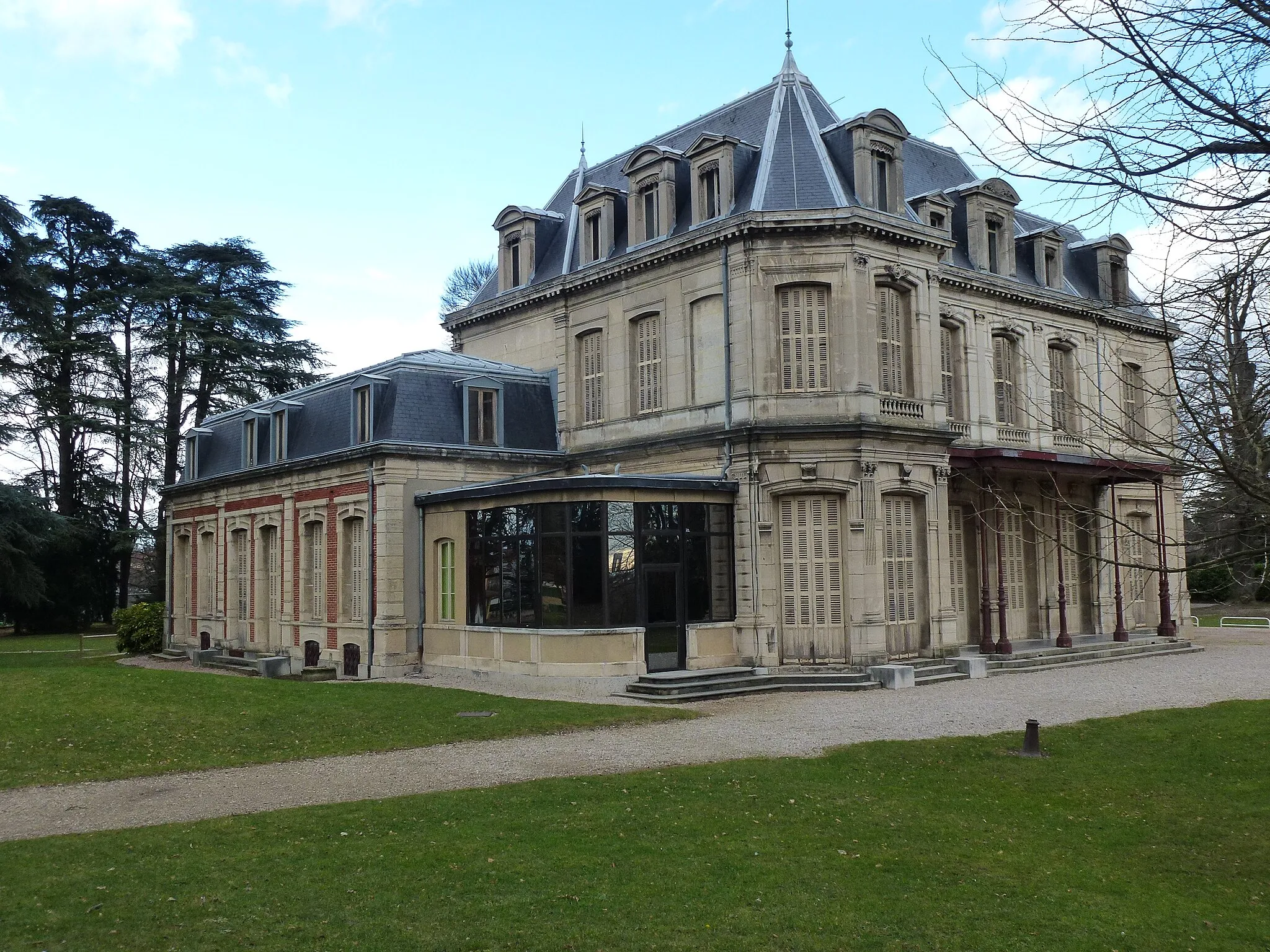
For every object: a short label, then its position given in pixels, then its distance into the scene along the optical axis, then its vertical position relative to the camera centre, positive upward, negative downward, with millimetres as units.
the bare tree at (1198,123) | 5148 +2171
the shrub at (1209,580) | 37656 -563
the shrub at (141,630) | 34031 -1569
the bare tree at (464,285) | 55062 +15059
